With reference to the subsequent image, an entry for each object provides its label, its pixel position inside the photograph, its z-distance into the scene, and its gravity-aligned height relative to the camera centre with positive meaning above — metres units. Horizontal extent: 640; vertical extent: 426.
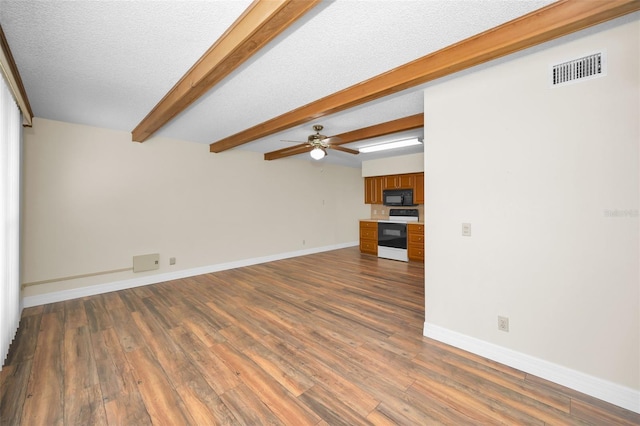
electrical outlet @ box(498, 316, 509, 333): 2.11 -0.97
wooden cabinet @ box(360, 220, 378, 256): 6.62 -0.68
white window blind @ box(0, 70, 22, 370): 1.98 -0.04
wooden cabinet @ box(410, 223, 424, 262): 5.68 -0.70
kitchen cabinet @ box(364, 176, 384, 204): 6.96 +0.64
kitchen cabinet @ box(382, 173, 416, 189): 6.24 +0.80
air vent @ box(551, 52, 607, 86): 1.71 +1.02
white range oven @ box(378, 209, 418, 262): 5.93 -0.57
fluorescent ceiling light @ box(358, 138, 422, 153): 4.73 +1.36
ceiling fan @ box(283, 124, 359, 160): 3.90 +1.15
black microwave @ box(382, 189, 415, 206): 6.32 +0.39
